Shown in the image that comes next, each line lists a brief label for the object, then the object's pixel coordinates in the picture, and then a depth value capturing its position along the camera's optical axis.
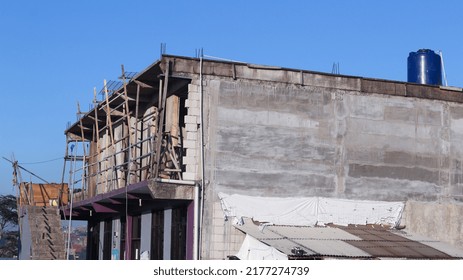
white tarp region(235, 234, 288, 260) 20.64
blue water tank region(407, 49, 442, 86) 28.78
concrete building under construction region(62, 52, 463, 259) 22.92
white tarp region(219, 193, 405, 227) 23.23
